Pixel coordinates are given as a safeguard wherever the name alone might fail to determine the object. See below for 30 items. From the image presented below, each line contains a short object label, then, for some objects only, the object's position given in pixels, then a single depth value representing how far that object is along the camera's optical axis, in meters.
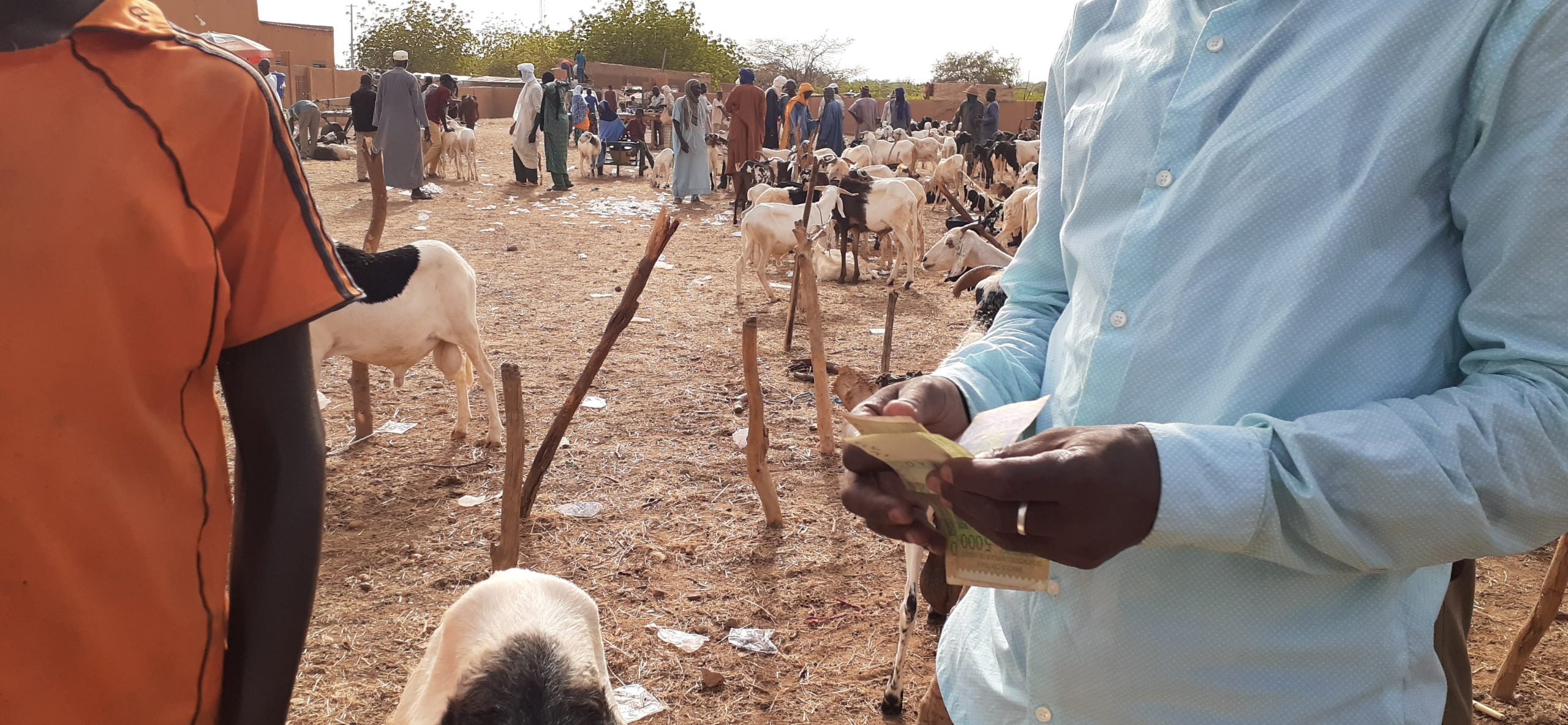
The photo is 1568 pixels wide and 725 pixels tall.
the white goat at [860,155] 17.20
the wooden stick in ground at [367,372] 5.69
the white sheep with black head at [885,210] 10.99
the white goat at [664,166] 18.61
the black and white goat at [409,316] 4.96
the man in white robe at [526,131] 17.05
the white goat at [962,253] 9.12
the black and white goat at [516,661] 2.01
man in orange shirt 0.88
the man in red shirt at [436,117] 18.02
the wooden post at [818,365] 5.60
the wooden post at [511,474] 3.37
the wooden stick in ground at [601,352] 4.14
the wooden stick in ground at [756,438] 4.65
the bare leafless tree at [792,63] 53.25
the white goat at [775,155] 17.11
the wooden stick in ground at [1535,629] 3.15
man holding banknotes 0.87
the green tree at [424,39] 54.28
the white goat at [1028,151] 18.59
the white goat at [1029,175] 13.73
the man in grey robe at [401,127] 14.77
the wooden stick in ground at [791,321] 8.06
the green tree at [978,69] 51.84
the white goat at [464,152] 17.66
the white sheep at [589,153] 20.14
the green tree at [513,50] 52.12
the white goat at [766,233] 9.81
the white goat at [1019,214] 11.23
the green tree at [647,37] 45.19
